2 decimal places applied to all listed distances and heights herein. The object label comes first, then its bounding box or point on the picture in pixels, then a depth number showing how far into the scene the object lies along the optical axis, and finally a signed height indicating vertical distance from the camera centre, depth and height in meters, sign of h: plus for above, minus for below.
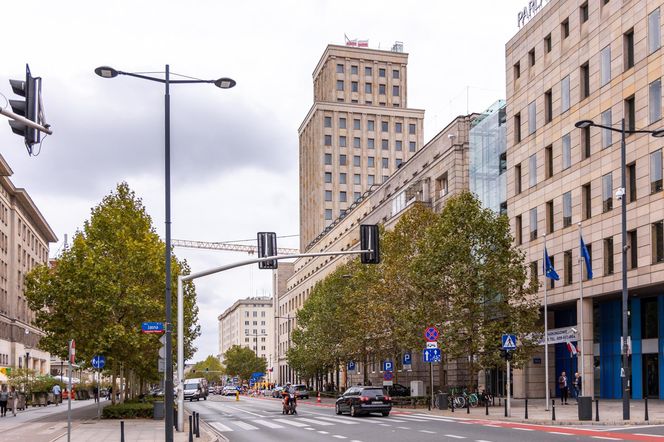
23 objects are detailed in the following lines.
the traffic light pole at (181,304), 26.44 +0.12
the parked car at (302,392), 75.56 -7.47
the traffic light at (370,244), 24.56 +1.77
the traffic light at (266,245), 24.48 +1.77
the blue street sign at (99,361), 39.75 -2.44
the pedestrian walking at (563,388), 44.78 -4.33
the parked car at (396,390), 59.61 -5.85
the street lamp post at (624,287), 28.44 +0.60
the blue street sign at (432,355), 38.25 -2.18
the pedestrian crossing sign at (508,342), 33.53 -1.43
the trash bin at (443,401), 42.19 -4.68
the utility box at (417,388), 51.62 -4.98
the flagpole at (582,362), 46.12 -3.07
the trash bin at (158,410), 35.88 -4.27
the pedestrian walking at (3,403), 49.56 -5.40
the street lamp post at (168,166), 22.83 +4.01
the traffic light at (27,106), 12.45 +2.95
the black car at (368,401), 38.31 -4.25
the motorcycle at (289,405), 43.12 -4.90
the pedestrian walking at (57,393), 75.31 -7.46
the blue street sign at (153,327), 25.00 -0.56
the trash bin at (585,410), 28.92 -3.53
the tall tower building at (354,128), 126.88 +26.62
